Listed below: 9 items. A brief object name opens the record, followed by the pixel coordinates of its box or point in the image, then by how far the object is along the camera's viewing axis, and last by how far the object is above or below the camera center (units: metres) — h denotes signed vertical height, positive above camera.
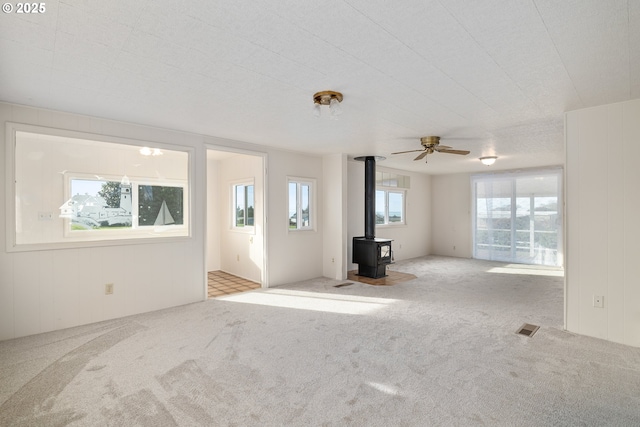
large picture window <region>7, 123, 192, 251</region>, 3.24 +0.30
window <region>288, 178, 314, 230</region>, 5.80 +0.19
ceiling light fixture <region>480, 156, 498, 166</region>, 5.96 +1.05
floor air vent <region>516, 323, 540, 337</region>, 3.27 -1.23
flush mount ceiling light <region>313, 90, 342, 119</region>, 2.80 +1.04
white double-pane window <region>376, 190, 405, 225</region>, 7.82 +0.19
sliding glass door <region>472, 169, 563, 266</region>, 7.34 -0.06
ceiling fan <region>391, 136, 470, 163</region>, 4.39 +1.00
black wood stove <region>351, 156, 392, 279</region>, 5.93 -0.57
